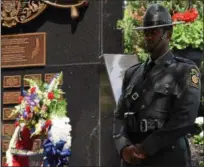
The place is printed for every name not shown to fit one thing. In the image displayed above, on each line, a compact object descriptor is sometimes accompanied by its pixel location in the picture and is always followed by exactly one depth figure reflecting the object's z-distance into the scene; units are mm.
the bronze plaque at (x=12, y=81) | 10885
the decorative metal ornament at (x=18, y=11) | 10807
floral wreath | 8656
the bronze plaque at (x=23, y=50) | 10672
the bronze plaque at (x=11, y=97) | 10836
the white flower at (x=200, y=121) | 11086
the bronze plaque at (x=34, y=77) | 10588
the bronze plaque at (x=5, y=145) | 10660
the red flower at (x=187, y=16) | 10981
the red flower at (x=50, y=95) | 8937
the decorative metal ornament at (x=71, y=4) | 10355
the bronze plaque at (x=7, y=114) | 10804
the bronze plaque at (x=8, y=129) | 10701
